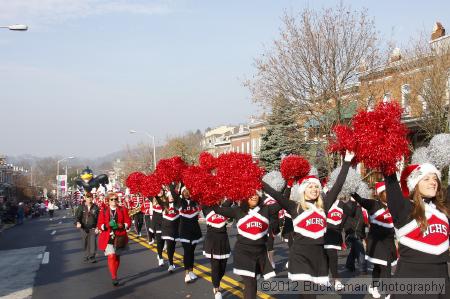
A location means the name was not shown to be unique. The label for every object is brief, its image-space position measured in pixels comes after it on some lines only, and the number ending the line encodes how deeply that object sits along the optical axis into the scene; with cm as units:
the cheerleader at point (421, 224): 413
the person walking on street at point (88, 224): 1438
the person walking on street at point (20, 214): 3941
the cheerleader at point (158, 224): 1263
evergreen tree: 2378
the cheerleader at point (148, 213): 1784
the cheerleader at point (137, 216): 2033
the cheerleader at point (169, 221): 1129
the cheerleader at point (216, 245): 858
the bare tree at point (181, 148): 6216
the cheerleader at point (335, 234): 924
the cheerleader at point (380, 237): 777
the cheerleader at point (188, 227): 1026
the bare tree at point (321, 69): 2250
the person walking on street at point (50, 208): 4559
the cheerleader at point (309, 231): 602
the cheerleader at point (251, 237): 691
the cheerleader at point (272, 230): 951
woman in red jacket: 1038
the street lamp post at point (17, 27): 1623
